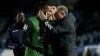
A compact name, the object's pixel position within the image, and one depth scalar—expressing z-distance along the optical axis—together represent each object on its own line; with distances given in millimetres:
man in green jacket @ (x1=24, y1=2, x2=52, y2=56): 12434
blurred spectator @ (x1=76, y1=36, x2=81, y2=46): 20503
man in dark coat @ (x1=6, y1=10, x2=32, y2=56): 14054
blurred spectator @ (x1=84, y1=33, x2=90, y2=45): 20385
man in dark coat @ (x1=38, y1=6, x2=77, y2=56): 12303
